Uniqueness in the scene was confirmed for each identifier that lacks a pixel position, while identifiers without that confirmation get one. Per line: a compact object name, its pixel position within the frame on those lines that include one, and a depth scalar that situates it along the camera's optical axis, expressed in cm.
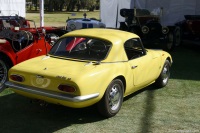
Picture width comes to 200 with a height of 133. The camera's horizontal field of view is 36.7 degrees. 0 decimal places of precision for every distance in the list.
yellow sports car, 412
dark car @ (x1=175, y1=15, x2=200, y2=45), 1209
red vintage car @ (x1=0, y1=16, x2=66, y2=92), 596
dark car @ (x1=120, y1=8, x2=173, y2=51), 1126
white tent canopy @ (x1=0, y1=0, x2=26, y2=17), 2097
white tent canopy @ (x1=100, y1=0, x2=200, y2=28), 1496
